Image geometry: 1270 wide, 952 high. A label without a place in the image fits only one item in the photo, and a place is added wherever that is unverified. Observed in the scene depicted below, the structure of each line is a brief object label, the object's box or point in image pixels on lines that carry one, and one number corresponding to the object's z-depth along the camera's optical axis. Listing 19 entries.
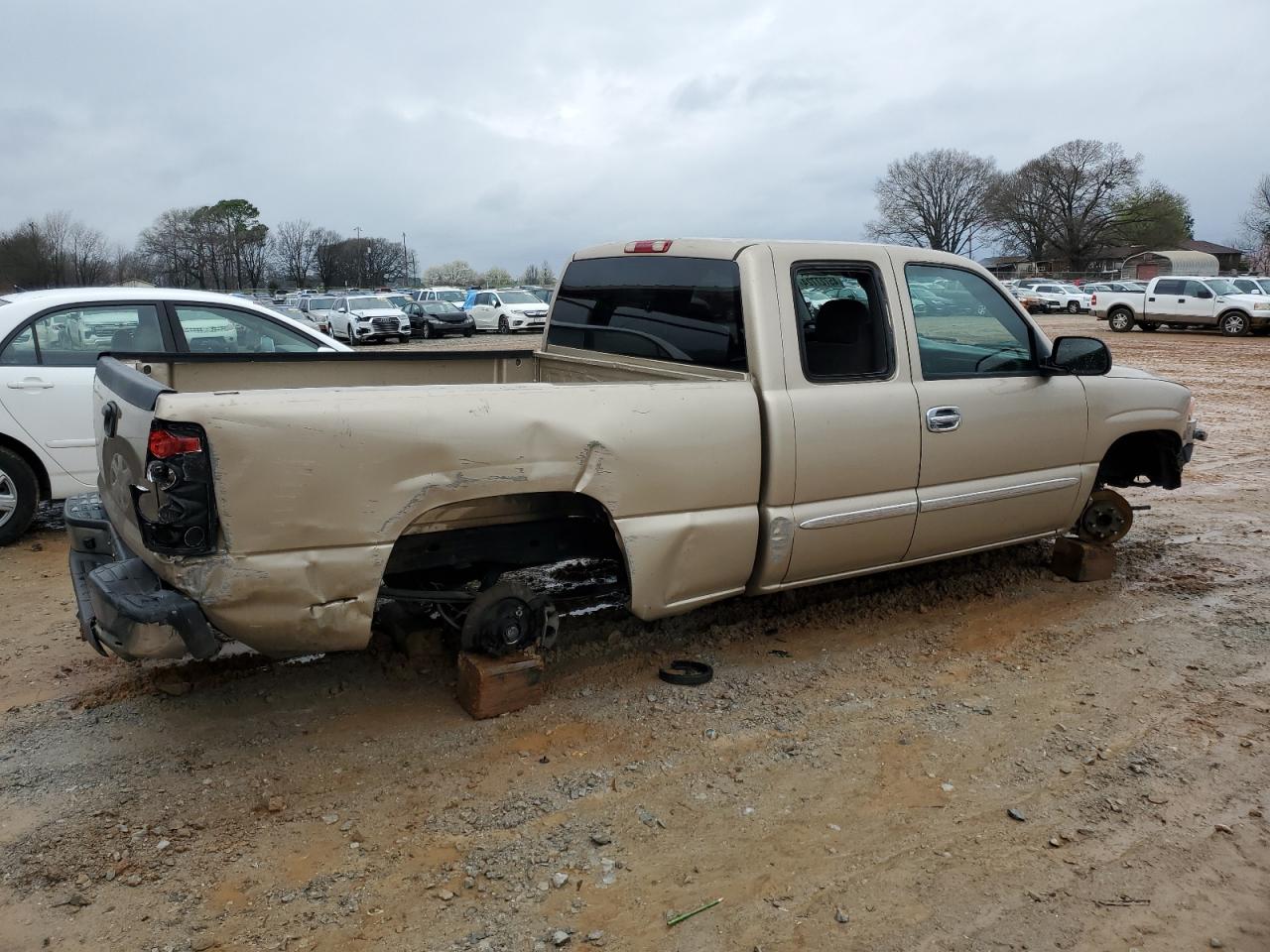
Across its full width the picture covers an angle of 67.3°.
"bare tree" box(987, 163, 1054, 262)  85.88
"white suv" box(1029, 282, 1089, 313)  43.28
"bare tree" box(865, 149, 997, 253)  88.89
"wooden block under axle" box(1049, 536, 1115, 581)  5.52
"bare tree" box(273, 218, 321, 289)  83.00
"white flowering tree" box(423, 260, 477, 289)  94.64
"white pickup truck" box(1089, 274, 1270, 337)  26.77
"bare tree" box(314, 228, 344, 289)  83.69
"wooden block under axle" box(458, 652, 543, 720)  3.78
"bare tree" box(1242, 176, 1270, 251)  73.25
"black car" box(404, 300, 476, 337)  33.56
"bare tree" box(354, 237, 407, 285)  85.25
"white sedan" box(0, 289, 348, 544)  6.21
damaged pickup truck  3.05
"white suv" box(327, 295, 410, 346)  30.08
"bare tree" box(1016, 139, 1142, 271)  83.06
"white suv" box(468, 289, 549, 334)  34.25
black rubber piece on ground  4.20
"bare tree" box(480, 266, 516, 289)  90.81
